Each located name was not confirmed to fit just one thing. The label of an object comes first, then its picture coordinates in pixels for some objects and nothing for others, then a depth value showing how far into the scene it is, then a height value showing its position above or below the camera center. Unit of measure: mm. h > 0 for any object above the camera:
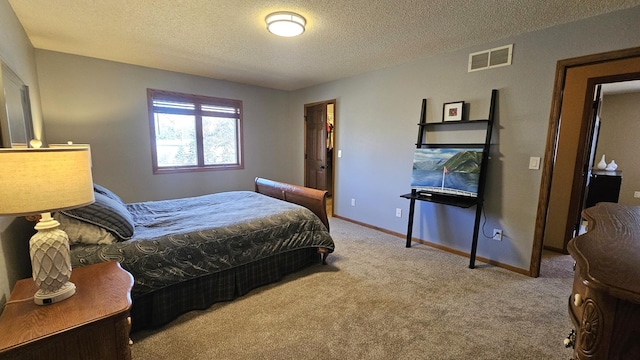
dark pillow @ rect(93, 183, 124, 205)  2230 -409
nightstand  916 -662
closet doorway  4934 +39
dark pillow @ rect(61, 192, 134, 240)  1688 -478
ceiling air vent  2713 +993
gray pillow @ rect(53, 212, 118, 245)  1646 -560
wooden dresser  688 -397
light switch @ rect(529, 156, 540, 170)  2604 -93
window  4039 +231
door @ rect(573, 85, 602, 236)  3154 +55
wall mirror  1545 +221
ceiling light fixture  2264 +1082
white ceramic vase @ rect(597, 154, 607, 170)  4355 -170
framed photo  3027 +470
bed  1736 -742
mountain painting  2836 -207
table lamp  943 -195
